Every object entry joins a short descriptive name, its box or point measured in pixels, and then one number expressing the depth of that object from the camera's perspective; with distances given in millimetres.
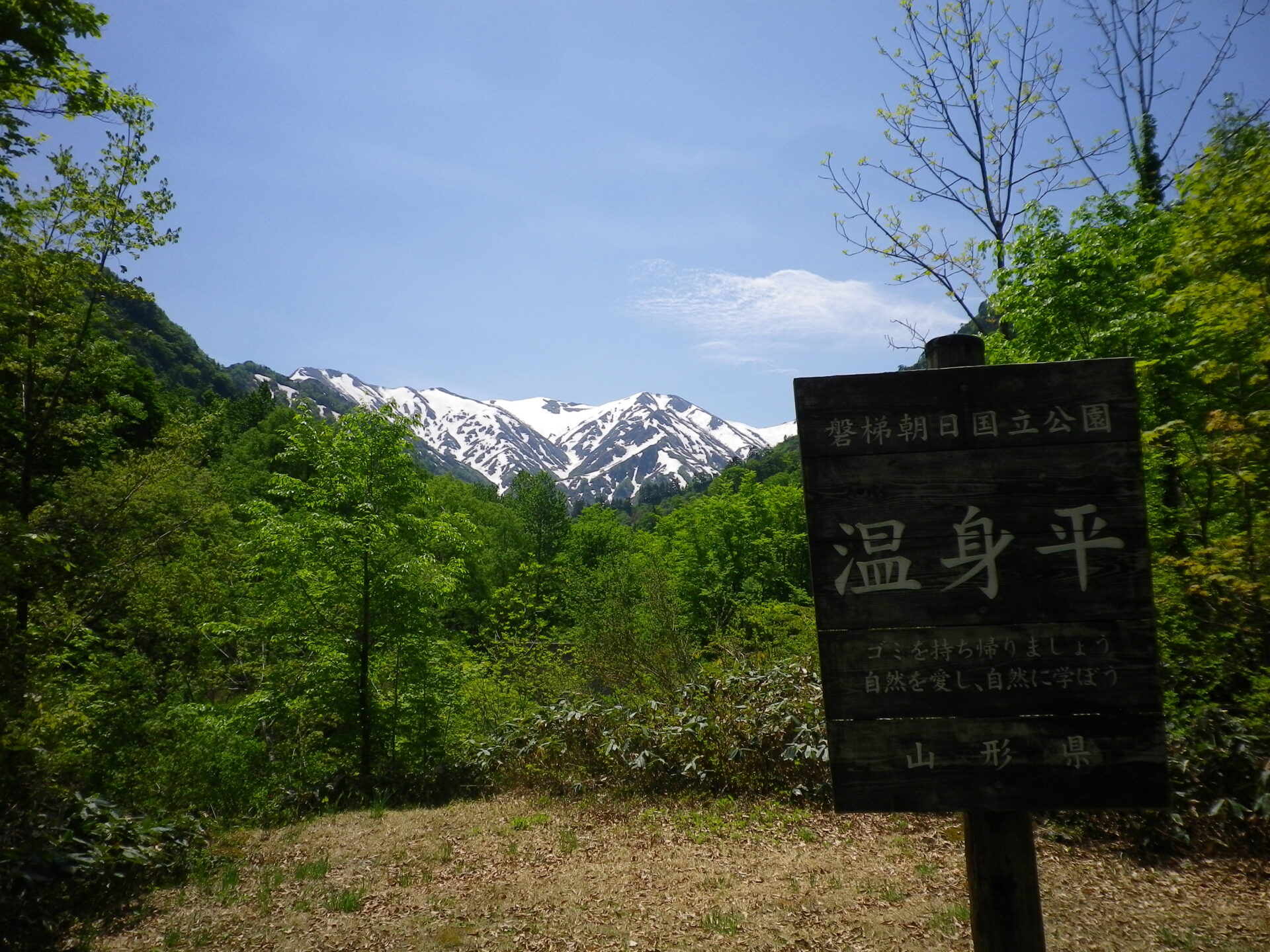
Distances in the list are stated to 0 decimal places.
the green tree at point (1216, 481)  5020
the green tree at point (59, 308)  7164
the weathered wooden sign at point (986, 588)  2377
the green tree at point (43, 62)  5301
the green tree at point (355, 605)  11461
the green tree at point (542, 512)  37250
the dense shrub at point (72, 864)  4859
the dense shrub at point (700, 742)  8398
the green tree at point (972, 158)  12578
